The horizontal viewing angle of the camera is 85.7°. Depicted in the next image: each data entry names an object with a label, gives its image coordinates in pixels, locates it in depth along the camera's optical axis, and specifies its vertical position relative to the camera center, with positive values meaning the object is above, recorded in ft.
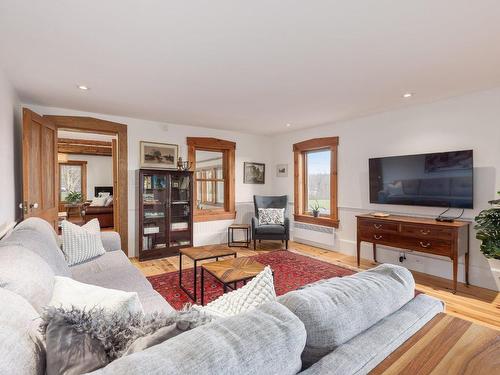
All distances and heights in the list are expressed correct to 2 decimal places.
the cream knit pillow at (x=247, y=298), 3.21 -1.39
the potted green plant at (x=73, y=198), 25.27 -1.14
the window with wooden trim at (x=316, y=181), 15.35 +0.22
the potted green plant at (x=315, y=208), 16.33 -1.44
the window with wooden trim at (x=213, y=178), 16.61 +0.49
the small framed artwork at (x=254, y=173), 18.51 +0.85
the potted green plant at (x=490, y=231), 8.57 -1.55
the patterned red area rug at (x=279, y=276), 9.44 -3.78
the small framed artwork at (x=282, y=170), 18.46 +1.03
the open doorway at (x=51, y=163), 9.43 +0.96
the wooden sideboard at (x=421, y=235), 9.57 -1.97
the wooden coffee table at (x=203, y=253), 9.14 -2.39
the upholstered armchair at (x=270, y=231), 15.60 -2.69
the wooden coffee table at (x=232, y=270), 7.27 -2.46
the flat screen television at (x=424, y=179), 10.27 +0.20
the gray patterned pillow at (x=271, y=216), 16.55 -1.92
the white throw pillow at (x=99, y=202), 24.65 -1.49
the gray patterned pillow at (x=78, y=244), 8.09 -1.80
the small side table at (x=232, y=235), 16.83 -3.27
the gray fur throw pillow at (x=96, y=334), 2.24 -1.31
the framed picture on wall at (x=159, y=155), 14.67 +1.71
